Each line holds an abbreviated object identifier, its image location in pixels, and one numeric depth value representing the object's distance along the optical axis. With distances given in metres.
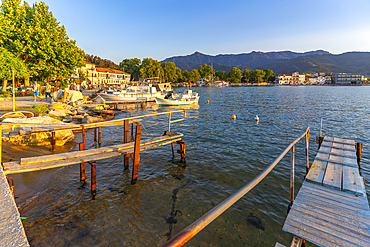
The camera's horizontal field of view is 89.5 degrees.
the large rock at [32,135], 12.34
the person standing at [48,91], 29.64
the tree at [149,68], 137.88
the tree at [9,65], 23.23
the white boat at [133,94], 41.69
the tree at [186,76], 195.71
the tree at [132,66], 149.00
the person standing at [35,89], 26.50
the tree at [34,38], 28.08
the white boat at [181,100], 41.12
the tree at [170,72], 164.11
